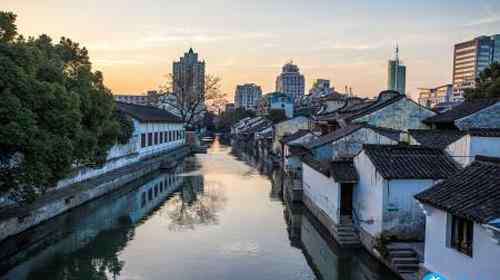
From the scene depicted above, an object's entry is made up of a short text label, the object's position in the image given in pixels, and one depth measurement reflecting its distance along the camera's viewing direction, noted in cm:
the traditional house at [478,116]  2416
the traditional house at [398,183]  1630
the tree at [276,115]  8262
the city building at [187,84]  7546
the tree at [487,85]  3465
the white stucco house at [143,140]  3156
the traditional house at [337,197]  1886
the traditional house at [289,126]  5306
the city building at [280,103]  10514
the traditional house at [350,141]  2580
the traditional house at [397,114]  3008
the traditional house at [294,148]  3444
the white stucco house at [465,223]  1025
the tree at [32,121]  1591
